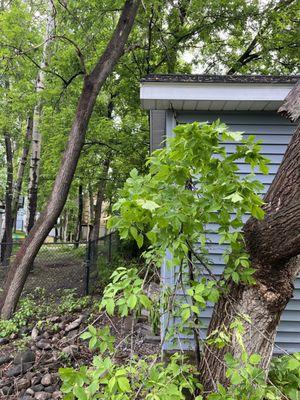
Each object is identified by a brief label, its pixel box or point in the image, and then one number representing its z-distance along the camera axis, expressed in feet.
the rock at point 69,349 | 12.12
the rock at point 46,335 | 13.61
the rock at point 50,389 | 10.36
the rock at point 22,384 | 10.55
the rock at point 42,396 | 9.99
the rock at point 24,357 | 11.78
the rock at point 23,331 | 14.03
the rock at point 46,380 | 10.66
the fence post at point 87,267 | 18.54
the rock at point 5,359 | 12.10
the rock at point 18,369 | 11.30
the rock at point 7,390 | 10.43
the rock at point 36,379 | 10.74
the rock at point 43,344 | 12.67
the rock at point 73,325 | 14.23
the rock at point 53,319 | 14.93
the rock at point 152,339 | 13.58
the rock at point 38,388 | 10.42
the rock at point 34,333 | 13.57
